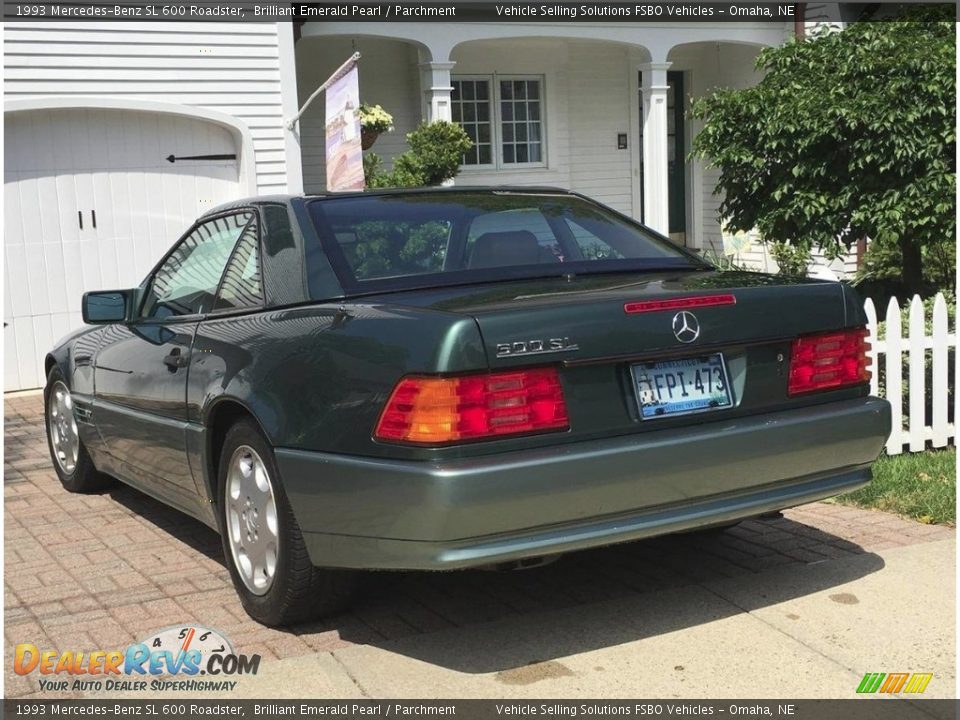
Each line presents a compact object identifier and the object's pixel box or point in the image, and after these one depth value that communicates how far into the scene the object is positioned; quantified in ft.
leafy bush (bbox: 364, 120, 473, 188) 40.04
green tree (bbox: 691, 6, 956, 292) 27.30
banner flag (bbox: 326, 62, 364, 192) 33.01
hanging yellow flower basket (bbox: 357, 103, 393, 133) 39.75
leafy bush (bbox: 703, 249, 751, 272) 39.02
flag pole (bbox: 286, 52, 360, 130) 32.89
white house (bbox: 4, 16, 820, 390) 34.47
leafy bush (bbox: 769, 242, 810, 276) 35.10
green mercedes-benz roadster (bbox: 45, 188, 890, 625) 11.68
